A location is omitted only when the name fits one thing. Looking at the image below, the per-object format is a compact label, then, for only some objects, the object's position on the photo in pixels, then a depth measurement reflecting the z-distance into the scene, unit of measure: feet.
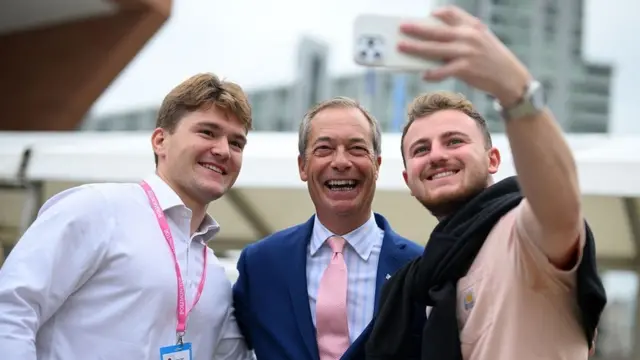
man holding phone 4.89
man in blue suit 8.71
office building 224.74
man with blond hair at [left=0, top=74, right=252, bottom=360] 7.48
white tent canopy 16.51
